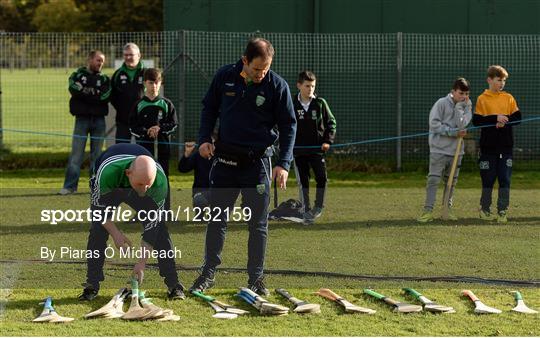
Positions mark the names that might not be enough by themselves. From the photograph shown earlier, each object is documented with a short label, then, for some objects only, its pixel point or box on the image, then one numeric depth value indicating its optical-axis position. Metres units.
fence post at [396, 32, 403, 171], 16.72
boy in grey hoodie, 11.84
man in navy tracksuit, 8.02
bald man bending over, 7.34
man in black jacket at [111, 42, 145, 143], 12.96
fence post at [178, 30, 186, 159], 16.53
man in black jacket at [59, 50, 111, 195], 13.98
